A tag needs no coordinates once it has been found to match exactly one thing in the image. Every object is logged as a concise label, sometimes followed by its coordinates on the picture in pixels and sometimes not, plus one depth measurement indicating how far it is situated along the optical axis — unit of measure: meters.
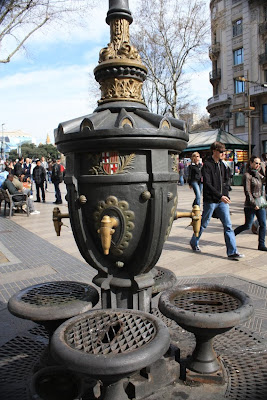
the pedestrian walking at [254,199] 6.52
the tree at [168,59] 22.06
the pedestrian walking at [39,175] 14.72
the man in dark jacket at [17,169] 17.45
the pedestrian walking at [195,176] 8.72
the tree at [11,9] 13.05
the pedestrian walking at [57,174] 14.13
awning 23.25
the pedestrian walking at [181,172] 24.65
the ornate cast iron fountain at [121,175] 2.31
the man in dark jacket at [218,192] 5.88
